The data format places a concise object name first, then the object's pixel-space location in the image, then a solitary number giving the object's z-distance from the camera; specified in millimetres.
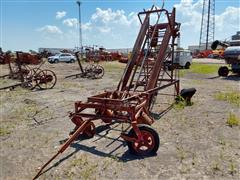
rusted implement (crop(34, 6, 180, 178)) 3389
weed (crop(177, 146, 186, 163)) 3263
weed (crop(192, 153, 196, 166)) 3092
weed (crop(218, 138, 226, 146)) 3670
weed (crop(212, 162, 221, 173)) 2921
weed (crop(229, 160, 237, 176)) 2842
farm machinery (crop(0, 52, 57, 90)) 9584
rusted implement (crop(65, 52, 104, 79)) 12804
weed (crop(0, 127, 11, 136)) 4504
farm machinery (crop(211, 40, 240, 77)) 11171
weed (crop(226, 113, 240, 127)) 4496
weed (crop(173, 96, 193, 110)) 5836
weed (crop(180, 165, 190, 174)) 2909
